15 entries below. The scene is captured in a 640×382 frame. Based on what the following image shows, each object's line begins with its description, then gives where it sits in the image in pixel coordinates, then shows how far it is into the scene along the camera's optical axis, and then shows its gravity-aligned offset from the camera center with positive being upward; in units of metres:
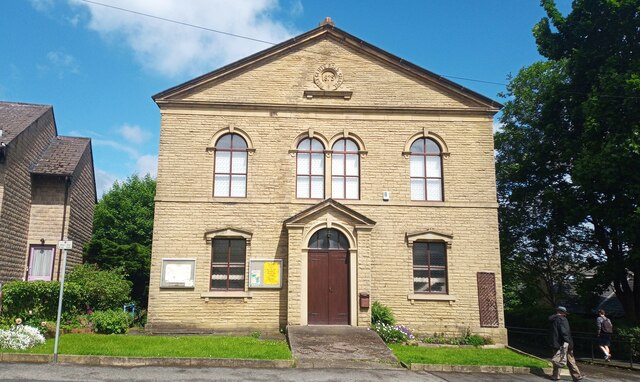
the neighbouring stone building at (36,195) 16.22 +3.15
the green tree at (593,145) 16.27 +5.47
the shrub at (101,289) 16.21 -0.18
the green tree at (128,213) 37.00 +5.38
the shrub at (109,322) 14.95 -1.16
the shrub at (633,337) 15.26 -1.52
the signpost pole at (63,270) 10.49 +0.28
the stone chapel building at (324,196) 15.92 +3.01
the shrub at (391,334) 15.11 -1.46
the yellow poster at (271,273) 16.09 +0.38
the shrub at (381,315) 15.78 -0.93
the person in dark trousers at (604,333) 15.12 -1.38
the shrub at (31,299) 14.50 -0.48
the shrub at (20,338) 11.38 -1.30
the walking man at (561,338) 11.59 -1.22
